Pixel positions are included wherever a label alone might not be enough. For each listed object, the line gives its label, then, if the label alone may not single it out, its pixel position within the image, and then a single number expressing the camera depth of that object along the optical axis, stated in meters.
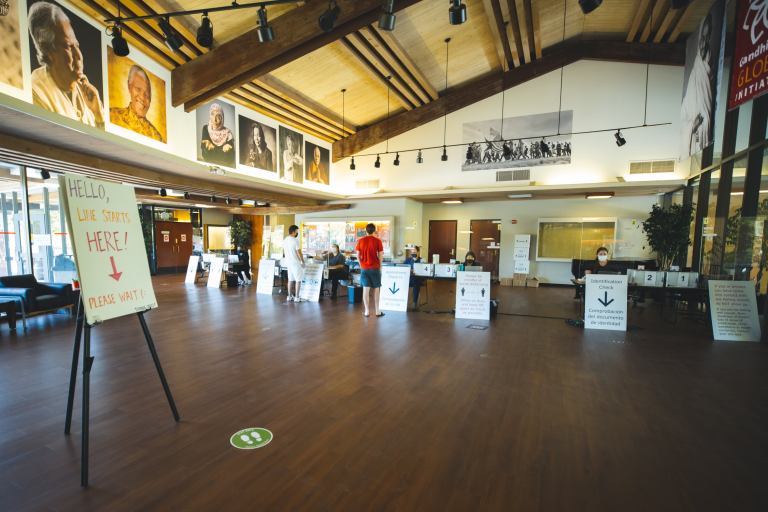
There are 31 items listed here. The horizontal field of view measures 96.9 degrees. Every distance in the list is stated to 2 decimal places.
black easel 1.91
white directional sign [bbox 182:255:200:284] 11.05
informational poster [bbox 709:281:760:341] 5.17
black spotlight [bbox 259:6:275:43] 4.84
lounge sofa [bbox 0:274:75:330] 5.52
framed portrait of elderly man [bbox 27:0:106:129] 4.95
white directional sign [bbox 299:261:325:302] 8.01
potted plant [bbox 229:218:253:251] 15.88
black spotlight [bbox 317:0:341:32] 5.04
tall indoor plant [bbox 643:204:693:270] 7.77
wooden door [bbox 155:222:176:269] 13.80
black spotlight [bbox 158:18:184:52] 5.08
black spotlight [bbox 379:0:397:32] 4.54
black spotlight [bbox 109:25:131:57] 5.02
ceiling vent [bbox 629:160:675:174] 9.17
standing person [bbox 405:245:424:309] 7.33
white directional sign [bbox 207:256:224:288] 10.18
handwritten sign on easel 2.05
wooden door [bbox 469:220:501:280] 12.66
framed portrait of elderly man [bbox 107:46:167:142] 6.14
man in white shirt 7.62
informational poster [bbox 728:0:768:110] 3.72
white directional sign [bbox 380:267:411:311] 6.85
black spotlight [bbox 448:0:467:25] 4.54
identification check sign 5.62
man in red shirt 6.23
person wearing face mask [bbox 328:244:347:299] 8.45
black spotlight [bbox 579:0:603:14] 4.49
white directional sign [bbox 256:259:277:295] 8.95
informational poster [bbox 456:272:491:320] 6.35
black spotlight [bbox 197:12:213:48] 4.96
